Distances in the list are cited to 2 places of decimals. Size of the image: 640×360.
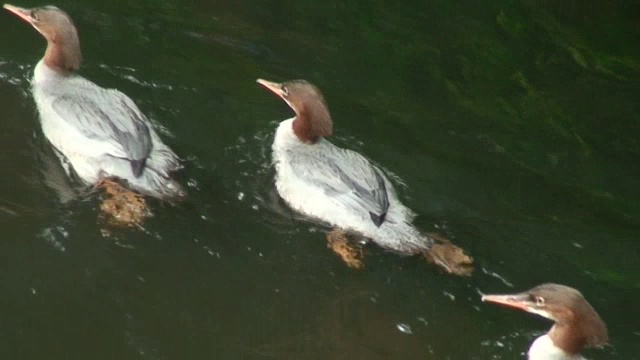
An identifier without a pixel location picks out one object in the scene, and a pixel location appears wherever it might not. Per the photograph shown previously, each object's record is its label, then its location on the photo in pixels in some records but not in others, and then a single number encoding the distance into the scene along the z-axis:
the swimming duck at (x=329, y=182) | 13.70
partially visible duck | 11.30
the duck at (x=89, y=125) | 13.57
